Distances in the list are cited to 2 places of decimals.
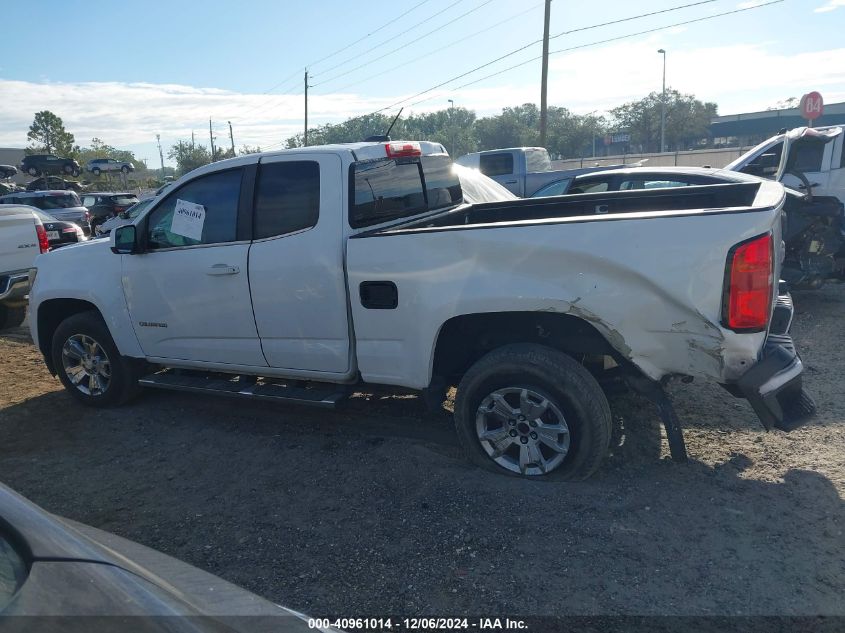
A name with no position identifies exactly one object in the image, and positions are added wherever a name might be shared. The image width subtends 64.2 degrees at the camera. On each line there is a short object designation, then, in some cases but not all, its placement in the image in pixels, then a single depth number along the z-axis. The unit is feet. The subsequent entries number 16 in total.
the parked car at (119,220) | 52.38
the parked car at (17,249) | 29.86
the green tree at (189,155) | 235.15
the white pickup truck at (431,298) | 11.18
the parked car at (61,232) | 43.34
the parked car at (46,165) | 126.52
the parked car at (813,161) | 27.61
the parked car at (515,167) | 53.72
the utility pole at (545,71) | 78.79
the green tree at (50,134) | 199.21
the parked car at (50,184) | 115.55
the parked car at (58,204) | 61.52
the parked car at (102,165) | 147.33
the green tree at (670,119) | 188.34
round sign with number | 49.06
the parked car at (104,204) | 78.02
